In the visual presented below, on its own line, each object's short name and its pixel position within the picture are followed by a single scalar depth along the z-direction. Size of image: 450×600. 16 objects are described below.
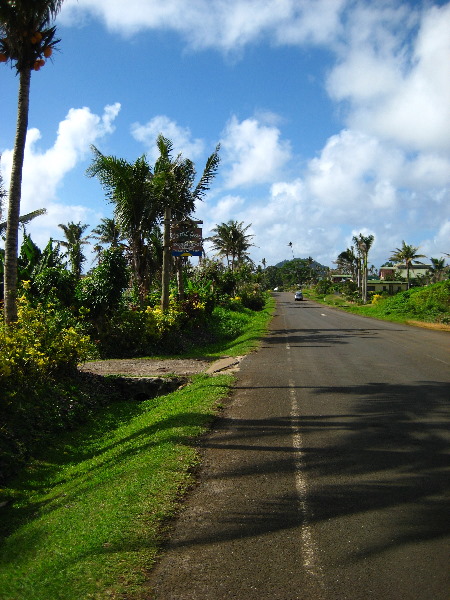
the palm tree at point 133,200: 18.50
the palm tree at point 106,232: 45.25
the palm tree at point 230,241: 49.50
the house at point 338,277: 131.10
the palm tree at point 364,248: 67.35
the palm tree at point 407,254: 74.06
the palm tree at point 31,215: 18.27
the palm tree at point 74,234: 50.36
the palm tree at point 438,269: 82.38
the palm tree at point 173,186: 19.48
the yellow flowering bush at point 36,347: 9.05
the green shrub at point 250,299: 45.88
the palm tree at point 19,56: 10.88
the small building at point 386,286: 92.56
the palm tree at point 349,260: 85.39
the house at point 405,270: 105.06
